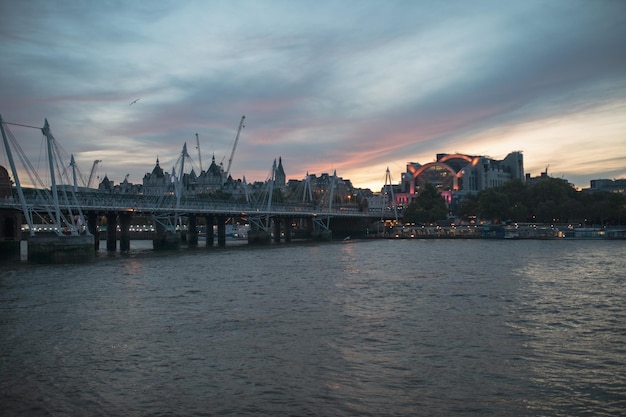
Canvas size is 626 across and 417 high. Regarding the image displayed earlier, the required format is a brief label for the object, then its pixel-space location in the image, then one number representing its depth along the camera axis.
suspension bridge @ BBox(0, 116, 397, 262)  61.40
